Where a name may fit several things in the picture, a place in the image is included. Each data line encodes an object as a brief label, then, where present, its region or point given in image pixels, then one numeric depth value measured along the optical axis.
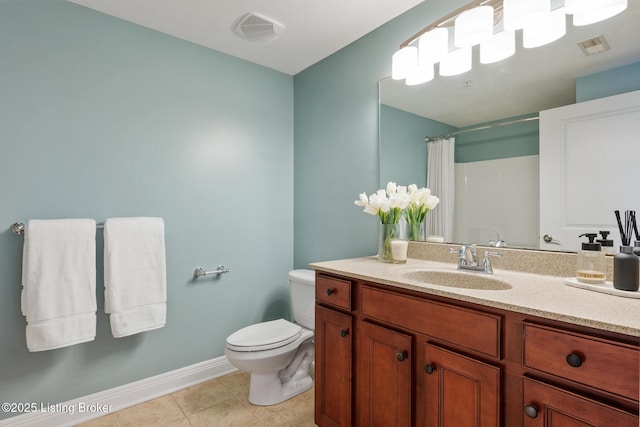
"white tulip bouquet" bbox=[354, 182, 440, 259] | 1.73
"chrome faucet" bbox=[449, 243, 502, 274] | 1.47
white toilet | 1.82
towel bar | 1.63
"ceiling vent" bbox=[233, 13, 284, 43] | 1.93
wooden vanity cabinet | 0.79
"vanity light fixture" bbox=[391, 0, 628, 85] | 1.27
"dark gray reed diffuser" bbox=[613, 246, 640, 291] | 0.99
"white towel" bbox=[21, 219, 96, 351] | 1.60
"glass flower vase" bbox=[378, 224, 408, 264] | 1.69
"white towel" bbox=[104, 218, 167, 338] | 1.80
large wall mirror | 1.24
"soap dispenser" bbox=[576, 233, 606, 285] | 1.11
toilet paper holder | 2.23
